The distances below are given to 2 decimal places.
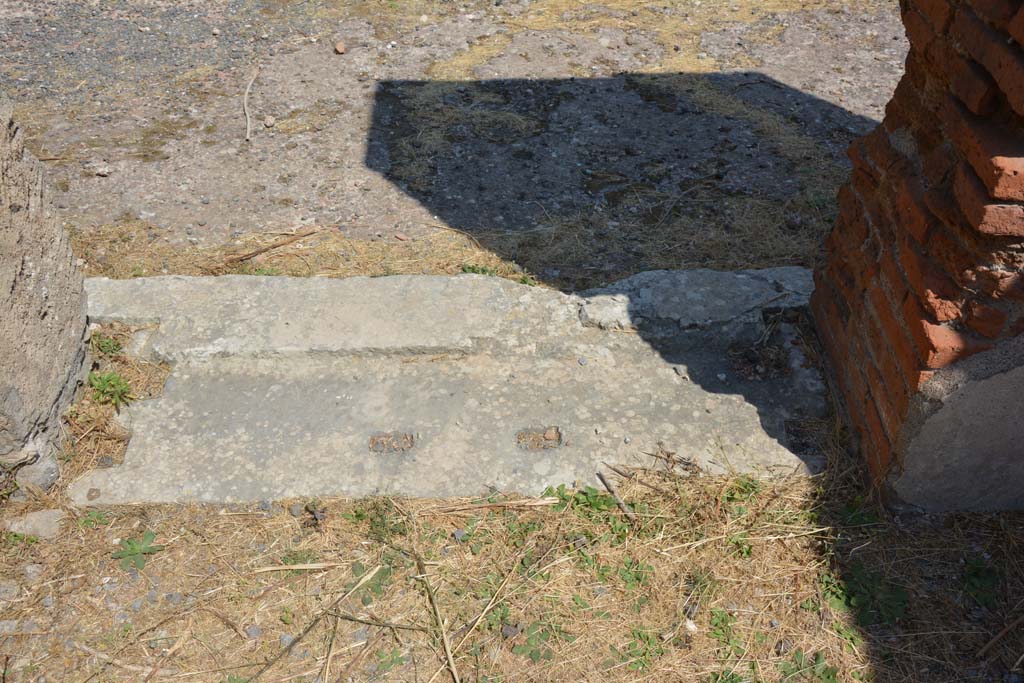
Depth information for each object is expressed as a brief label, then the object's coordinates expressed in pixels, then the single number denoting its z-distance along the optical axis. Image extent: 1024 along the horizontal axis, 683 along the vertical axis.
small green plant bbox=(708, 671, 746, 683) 2.37
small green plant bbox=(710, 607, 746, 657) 2.45
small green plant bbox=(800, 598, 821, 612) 2.55
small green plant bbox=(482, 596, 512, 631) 2.53
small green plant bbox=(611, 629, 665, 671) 2.42
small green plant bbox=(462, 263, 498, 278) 4.05
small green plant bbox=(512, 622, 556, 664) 2.44
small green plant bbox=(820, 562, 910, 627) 2.52
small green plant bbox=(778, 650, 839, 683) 2.37
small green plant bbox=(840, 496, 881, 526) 2.77
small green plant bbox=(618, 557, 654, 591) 2.64
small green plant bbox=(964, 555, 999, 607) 2.55
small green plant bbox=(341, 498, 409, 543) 2.79
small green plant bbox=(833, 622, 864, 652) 2.45
